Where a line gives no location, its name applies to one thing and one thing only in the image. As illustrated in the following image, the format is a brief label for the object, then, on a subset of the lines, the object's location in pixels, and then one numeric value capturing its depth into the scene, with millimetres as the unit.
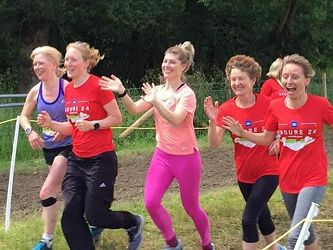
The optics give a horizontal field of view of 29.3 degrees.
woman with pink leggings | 5320
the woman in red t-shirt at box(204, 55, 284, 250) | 5242
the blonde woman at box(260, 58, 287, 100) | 7227
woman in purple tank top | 5582
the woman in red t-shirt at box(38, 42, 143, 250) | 5172
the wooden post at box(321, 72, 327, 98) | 18188
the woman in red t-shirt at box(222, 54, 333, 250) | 4805
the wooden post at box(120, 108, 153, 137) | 13120
